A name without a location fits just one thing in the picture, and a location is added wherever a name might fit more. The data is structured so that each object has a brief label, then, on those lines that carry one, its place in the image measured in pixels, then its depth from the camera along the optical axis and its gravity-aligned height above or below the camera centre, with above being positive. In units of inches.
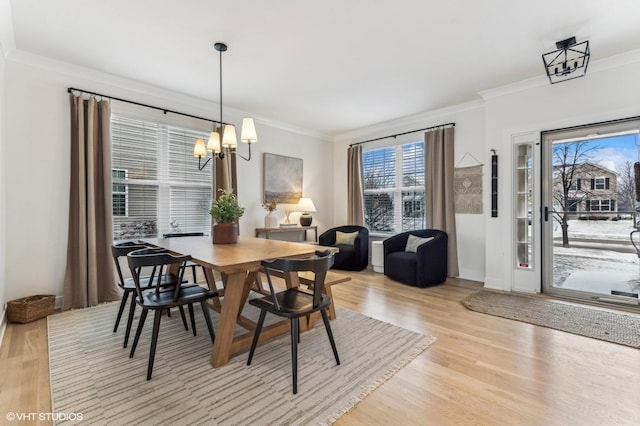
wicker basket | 107.7 -34.4
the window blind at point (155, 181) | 142.9 +17.6
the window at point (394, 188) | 201.5 +17.6
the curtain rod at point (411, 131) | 181.2 +54.1
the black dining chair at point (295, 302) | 69.4 -24.0
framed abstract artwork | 201.3 +24.8
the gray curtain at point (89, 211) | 125.4 +1.9
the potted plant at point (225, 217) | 109.4 -1.2
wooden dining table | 76.0 -16.4
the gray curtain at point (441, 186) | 177.2 +15.7
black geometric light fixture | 108.0 +60.5
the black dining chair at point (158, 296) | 74.2 -23.0
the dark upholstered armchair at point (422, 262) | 158.7 -28.2
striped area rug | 61.7 -41.1
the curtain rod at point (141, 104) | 127.5 +54.7
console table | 191.2 -11.4
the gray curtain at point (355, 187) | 227.9 +19.8
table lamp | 212.5 +3.6
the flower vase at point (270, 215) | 196.4 -1.1
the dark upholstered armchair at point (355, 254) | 197.2 -28.1
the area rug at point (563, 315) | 98.6 -40.7
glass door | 125.5 -1.4
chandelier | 103.5 +28.0
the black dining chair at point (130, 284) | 89.0 -23.0
